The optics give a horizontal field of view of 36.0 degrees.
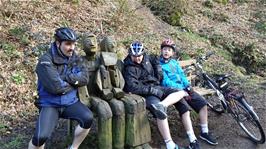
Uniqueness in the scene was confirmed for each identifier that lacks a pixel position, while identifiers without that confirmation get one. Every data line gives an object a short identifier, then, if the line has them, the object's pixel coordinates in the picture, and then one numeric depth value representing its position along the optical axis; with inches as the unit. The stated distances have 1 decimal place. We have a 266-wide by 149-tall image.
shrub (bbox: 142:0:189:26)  493.0
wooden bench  269.1
